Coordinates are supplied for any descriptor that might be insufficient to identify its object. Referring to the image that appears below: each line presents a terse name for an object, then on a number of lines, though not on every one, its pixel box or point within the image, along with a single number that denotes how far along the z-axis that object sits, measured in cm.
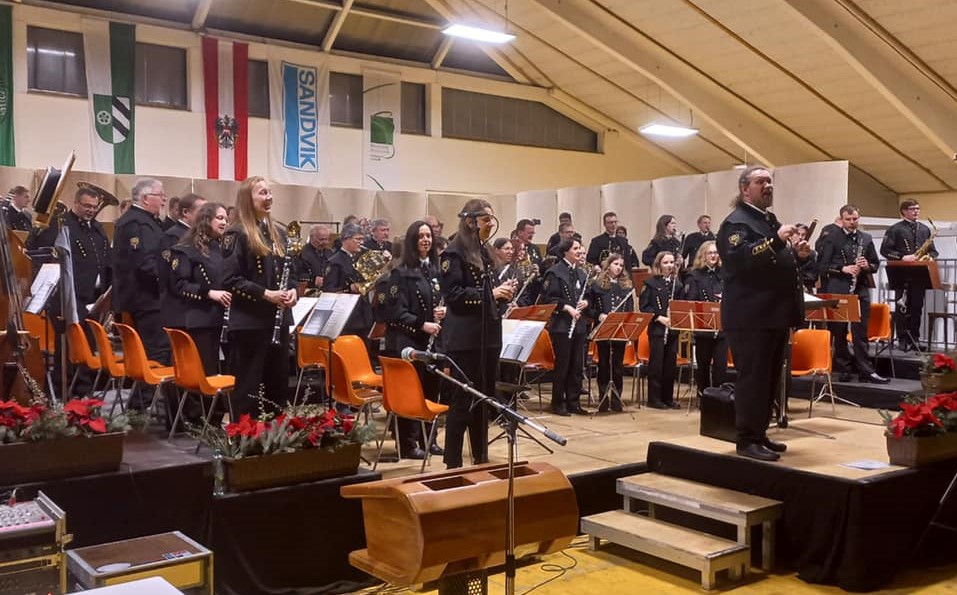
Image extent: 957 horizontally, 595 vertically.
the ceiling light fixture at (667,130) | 1595
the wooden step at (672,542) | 462
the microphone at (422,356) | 333
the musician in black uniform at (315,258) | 1007
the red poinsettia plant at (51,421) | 396
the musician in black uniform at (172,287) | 607
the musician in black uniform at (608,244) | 1161
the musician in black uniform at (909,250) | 1018
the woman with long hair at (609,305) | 905
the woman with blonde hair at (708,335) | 884
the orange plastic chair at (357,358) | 659
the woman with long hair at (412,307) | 634
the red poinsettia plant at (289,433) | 429
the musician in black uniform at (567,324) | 862
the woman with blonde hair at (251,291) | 525
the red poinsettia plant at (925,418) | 503
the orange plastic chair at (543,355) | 861
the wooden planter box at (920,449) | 500
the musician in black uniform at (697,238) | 1118
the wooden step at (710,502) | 478
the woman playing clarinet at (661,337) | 918
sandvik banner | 1570
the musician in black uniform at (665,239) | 1104
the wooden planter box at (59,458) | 388
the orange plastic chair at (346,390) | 621
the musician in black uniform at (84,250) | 752
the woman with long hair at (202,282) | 590
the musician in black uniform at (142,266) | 662
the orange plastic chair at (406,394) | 566
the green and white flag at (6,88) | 1312
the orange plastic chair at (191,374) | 555
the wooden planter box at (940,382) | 656
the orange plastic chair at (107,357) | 656
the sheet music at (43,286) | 647
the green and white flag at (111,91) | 1388
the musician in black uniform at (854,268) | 916
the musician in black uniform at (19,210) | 804
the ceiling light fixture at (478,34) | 1245
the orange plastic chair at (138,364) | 596
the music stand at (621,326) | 824
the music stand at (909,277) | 994
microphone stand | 301
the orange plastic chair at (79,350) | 689
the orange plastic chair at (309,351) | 759
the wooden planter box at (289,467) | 427
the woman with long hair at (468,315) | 540
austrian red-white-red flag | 1509
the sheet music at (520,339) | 674
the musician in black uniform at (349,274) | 853
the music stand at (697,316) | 823
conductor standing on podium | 493
